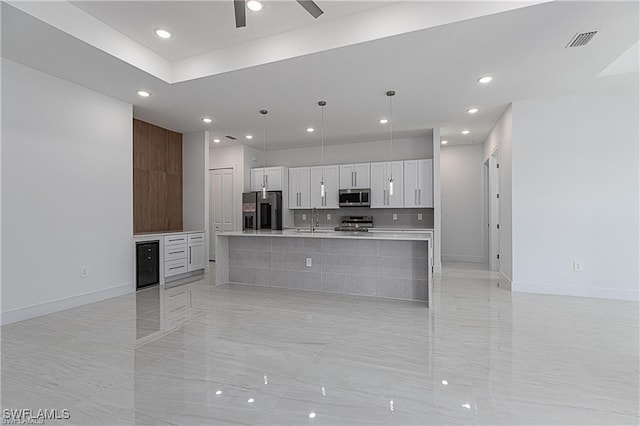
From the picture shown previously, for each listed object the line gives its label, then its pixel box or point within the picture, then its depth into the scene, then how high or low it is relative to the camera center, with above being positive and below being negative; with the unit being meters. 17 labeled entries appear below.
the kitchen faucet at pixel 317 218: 7.82 -0.14
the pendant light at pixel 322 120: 4.81 +1.68
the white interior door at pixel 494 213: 6.50 -0.03
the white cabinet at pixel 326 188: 7.33 +0.58
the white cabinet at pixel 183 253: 5.42 -0.73
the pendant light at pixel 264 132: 5.16 +1.69
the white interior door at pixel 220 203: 7.79 +0.24
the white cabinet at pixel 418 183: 6.53 +0.61
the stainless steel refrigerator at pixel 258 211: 7.38 +0.04
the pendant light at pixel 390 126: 4.42 +1.66
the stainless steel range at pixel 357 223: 7.09 -0.25
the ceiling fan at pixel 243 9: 2.22 +1.48
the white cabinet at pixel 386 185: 6.77 +0.60
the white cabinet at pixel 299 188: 7.62 +0.60
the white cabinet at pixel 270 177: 7.66 +0.87
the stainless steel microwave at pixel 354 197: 6.88 +0.33
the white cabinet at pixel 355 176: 7.02 +0.83
